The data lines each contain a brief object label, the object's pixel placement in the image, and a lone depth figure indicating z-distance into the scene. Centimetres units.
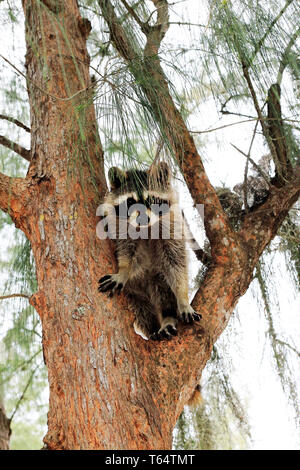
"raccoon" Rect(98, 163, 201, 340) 280
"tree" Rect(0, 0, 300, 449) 188
